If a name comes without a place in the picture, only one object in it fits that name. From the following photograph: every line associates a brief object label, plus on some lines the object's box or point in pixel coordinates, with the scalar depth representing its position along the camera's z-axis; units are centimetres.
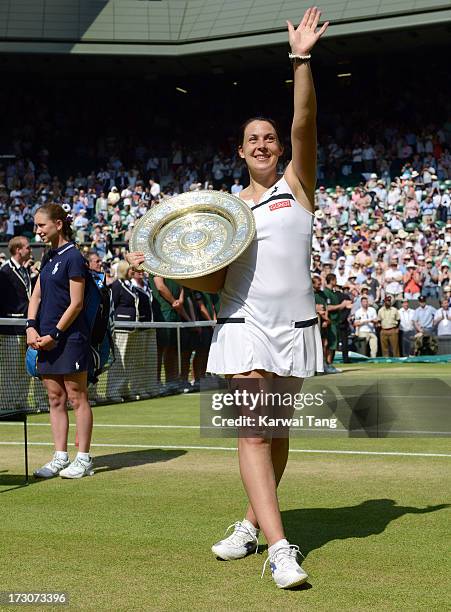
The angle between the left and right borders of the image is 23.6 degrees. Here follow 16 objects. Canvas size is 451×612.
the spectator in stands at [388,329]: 2857
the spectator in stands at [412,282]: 3016
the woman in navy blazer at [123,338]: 1602
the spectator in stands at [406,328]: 2894
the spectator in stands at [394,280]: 3000
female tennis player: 527
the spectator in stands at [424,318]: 2884
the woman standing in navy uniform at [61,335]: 848
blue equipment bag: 895
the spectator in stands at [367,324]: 2894
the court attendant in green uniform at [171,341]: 1734
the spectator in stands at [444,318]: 2847
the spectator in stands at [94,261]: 1577
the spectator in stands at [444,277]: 2998
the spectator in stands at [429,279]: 3000
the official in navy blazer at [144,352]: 1661
